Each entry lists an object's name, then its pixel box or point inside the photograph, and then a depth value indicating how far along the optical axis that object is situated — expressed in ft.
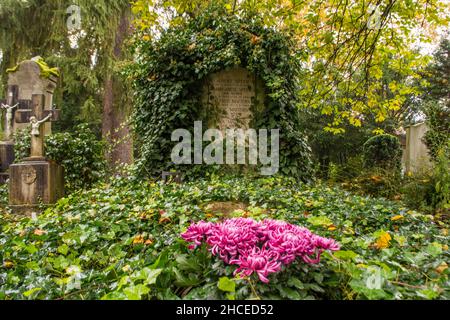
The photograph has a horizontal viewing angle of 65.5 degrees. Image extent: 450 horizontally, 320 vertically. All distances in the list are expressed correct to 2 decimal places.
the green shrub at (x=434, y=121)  21.46
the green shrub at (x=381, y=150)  35.99
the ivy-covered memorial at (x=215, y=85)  23.06
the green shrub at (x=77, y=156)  23.41
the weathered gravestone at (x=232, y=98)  24.25
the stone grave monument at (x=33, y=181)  20.04
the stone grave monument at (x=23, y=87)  31.58
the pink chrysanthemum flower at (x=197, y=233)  5.53
